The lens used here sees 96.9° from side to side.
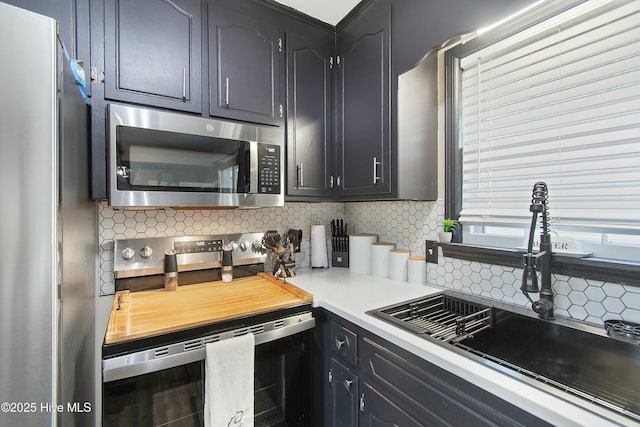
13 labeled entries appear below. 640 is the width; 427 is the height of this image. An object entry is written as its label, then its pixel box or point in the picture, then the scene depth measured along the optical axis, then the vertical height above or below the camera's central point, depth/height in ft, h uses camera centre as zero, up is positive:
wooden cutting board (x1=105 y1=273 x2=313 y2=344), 3.51 -1.35
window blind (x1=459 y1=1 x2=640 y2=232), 3.28 +1.22
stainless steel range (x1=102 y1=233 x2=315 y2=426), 3.31 -1.61
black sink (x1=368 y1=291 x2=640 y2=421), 2.82 -1.55
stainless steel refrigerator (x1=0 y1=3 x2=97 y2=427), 2.08 -0.05
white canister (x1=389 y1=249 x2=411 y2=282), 5.51 -1.01
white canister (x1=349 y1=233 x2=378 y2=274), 6.20 -0.86
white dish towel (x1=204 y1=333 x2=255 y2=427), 3.62 -2.19
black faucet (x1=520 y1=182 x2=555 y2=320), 3.50 -0.67
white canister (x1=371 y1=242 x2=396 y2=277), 5.84 -0.95
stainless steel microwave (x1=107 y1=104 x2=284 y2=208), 3.93 +0.84
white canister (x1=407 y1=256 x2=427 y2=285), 5.27 -1.08
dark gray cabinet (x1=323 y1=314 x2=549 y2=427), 2.50 -1.94
